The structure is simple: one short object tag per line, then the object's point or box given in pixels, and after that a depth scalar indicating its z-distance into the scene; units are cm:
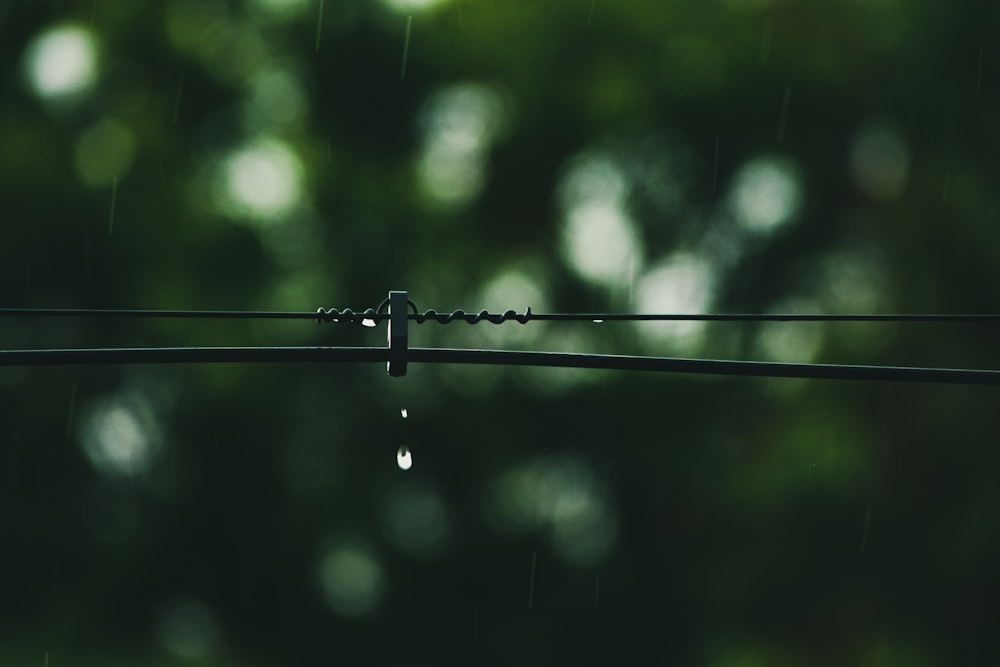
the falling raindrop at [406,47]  1238
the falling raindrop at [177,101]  1232
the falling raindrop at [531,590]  1152
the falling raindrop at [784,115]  1223
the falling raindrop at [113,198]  1173
